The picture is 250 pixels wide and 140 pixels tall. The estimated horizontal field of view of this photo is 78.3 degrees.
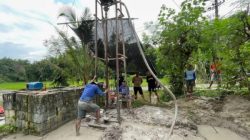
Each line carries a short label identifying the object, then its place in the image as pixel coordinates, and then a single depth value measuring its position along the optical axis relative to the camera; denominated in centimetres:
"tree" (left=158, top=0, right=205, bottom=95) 635
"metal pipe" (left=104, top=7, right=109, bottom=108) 419
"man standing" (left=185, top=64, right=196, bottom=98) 634
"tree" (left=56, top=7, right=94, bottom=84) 613
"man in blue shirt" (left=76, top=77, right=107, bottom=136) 365
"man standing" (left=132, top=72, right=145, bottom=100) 615
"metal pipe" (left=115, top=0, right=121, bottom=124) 383
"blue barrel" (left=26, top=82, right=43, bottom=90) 431
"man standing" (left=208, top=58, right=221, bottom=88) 681
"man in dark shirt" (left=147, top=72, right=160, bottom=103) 630
